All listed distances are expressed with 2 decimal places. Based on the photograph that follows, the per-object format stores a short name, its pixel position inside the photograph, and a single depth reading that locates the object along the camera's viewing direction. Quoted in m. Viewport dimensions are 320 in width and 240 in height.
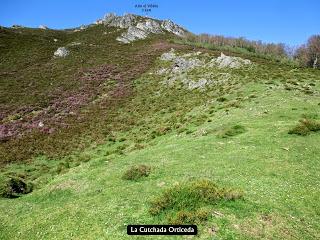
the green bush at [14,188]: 28.39
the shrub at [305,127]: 32.12
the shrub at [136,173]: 24.94
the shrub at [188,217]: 16.81
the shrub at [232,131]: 33.56
